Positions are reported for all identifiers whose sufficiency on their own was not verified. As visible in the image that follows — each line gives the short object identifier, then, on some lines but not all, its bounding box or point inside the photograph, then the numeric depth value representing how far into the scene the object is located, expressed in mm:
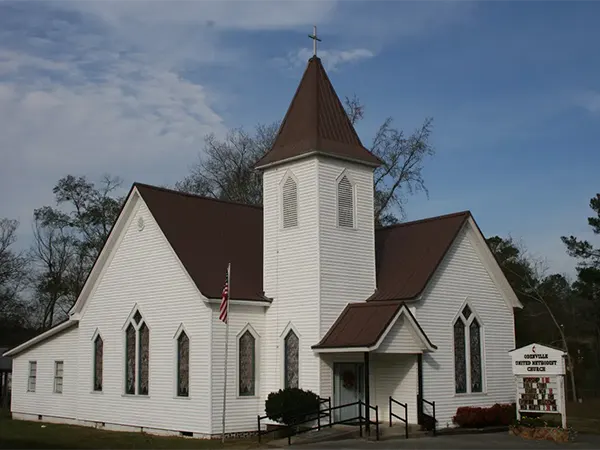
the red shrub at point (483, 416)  27266
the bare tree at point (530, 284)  54750
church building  26172
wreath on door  26547
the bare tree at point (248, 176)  48125
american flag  25125
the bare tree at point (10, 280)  68375
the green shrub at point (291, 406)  24406
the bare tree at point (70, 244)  58562
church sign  24906
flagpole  24938
